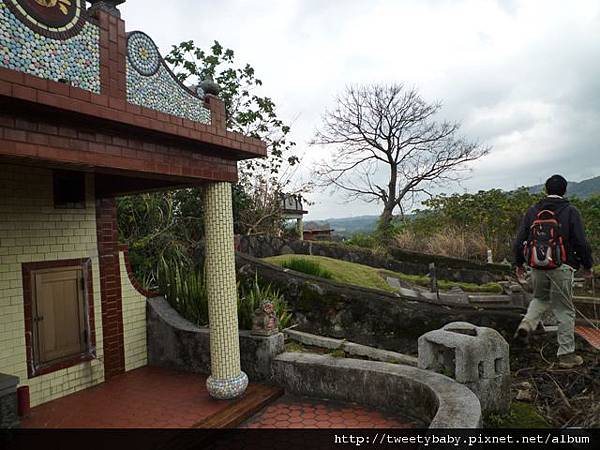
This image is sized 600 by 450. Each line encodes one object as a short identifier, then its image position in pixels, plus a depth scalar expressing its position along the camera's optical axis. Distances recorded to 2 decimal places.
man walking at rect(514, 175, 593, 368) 4.43
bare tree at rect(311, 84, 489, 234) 23.83
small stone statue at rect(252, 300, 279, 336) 5.43
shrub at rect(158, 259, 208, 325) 6.45
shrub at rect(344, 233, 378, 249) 19.39
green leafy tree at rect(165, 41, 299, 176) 13.12
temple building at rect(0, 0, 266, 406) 3.09
